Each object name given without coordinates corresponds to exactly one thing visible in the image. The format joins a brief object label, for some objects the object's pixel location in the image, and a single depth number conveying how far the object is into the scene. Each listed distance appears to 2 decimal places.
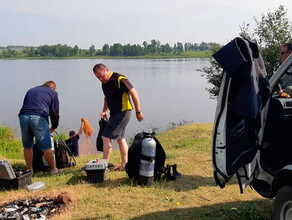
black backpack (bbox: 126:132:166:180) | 5.71
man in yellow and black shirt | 6.12
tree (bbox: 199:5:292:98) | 12.79
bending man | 6.12
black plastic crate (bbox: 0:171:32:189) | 5.50
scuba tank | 5.49
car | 3.34
